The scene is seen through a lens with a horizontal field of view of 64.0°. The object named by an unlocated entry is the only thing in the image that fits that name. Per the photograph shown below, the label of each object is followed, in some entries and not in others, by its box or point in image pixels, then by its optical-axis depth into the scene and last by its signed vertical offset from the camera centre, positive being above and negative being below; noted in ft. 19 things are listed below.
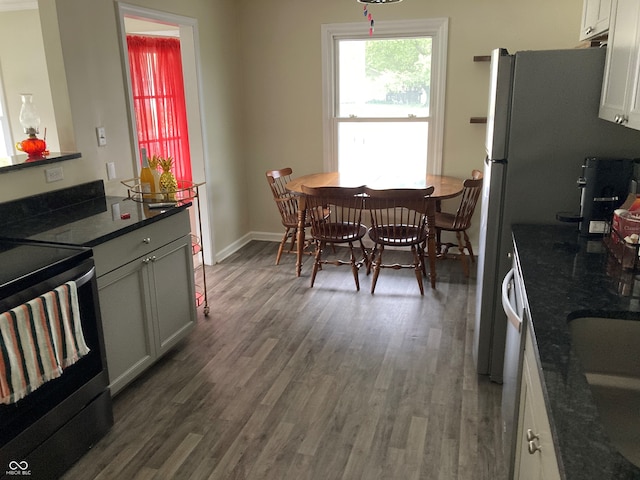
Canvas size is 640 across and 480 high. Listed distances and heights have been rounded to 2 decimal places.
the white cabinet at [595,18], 7.39 +1.39
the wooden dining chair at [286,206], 14.97 -2.64
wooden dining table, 13.20 -1.95
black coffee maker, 7.29 -1.08
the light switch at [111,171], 10.89 -1.10
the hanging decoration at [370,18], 14.20 +2.60
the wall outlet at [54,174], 9.33 -0.99
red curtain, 14.11 +0.53
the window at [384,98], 15.25 +0.45
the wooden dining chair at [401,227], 12.30 -2.85
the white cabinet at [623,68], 5.69 +0.48
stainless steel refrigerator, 7.53 -0.43
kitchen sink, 5.07 -2.58
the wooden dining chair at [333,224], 12.80 -2.86
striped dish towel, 5.87 -2.65
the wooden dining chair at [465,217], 13.37 -2.84
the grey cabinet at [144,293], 8.15 -3.02
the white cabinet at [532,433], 3.83 -2.71
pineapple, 10.24 -1.31
